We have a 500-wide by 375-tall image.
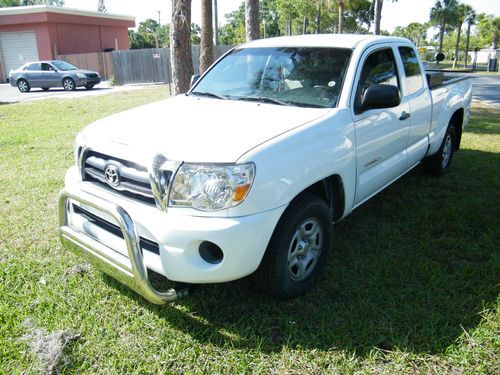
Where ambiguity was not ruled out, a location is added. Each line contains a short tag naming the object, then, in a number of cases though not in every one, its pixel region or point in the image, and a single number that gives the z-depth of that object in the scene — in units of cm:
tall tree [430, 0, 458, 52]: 4744
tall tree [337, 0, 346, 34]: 3179
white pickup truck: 258
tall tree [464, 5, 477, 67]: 5246
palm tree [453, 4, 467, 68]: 4800
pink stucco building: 2914
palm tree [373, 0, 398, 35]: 2195
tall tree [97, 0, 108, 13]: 8138
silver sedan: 2120
